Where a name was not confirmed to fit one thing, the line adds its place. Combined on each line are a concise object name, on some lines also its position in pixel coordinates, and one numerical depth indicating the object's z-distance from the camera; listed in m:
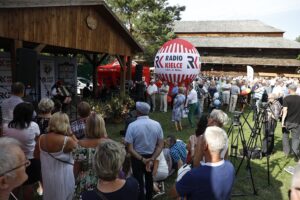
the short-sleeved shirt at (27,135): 3.93
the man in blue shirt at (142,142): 4.34
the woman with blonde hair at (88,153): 3.14
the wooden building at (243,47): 33.75
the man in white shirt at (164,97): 15.36
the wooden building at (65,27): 7.44
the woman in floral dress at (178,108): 10.37
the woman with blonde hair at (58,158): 3.50
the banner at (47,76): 13.05
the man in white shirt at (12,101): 5.52
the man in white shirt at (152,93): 15.78
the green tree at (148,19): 29.61
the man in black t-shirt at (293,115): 7.57
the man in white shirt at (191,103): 11.01
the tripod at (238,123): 5.44
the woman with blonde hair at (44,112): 4.61
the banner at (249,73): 21.95
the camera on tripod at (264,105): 6.38
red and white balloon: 15.02
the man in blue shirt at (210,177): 2.65
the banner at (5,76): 10.27
